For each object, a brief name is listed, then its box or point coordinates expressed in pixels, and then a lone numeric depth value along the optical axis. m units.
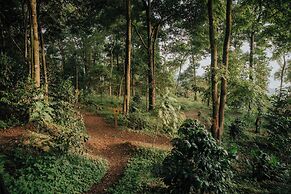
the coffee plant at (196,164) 6.40
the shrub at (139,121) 15.34
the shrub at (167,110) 9.29
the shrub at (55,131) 8.55
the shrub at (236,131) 16.29
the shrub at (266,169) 10.12
